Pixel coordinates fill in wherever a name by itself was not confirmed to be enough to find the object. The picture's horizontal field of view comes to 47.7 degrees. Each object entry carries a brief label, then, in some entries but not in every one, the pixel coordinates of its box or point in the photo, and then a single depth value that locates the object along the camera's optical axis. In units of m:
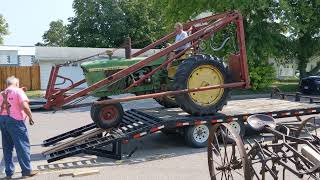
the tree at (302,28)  19.20
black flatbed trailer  6.99
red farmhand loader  7.58
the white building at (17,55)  32.80
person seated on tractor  8.15
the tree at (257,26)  18.95
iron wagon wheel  3.82
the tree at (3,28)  46.74
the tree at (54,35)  71.01
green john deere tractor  7.73
